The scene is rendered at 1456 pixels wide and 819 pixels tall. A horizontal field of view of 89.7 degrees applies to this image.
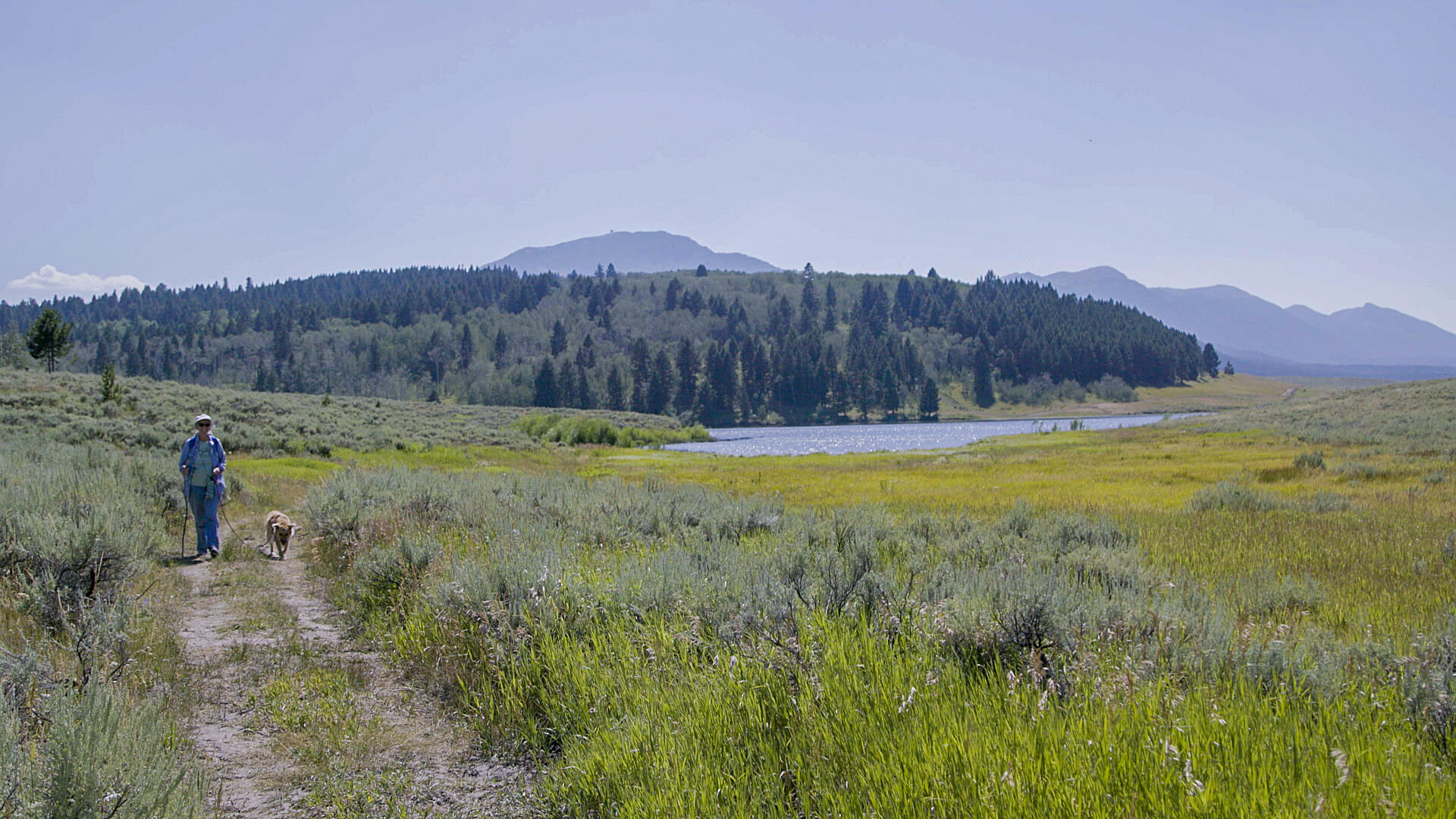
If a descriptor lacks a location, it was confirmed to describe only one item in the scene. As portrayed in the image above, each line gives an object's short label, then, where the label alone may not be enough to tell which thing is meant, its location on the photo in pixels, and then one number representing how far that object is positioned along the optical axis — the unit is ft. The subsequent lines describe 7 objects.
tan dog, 39.93
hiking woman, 38.09
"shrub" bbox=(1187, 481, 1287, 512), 49.75
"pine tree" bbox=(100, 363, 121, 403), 117.80
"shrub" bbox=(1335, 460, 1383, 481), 65.67
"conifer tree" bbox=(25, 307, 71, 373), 247.29
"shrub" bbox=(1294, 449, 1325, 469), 75.41
